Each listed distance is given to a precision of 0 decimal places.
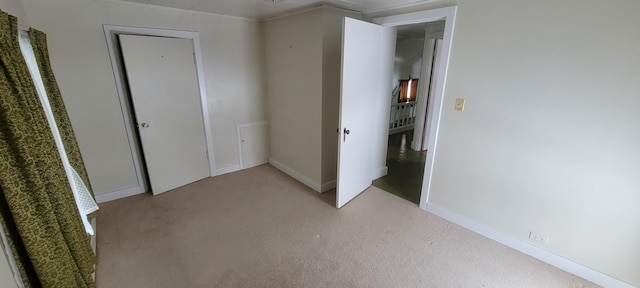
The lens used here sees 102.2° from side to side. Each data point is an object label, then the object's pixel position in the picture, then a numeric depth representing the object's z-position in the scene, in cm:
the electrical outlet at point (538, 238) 206
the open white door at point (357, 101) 243
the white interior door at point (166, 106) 274
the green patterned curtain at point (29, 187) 97
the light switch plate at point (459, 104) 230
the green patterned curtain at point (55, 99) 178
